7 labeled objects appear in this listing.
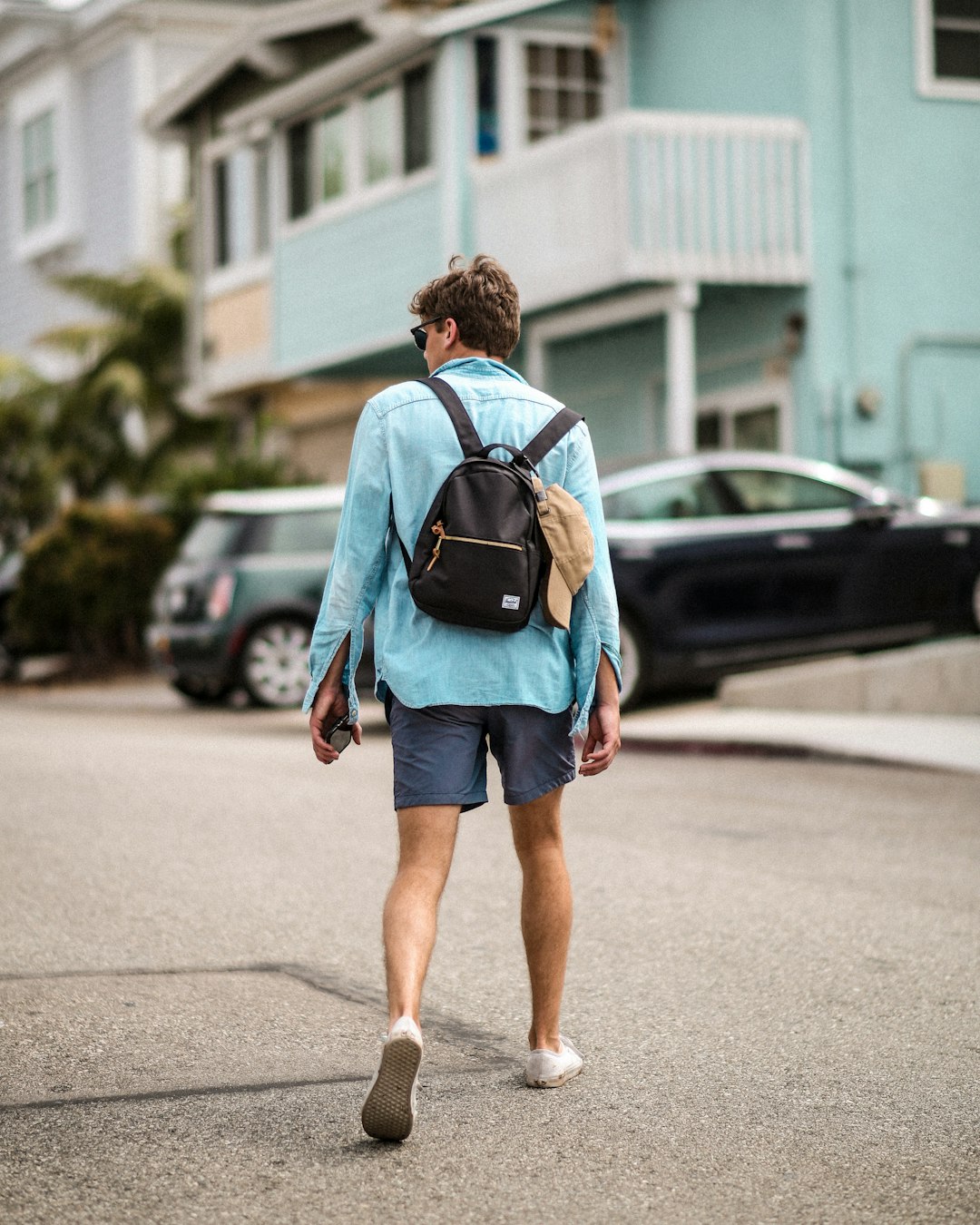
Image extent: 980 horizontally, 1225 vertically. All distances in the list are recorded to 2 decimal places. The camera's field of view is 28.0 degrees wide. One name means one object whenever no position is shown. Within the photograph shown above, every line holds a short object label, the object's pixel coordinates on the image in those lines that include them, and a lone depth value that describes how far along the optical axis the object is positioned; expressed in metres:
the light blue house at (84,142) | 28.33
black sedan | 13.69
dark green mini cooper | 15.34
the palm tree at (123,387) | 25.34
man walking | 4.22
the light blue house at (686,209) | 17.77
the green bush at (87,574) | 20.06
